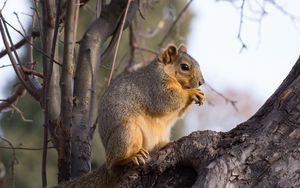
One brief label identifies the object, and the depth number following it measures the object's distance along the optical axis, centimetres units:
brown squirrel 631
